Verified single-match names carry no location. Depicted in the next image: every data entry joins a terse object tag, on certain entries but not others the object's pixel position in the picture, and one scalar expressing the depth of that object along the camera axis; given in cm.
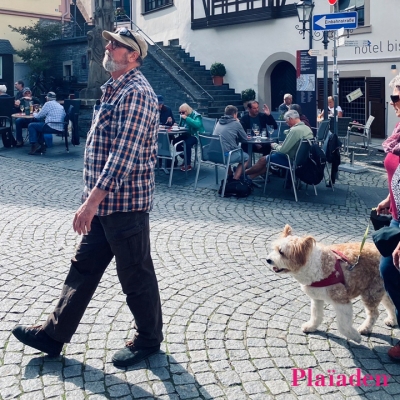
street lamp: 1532
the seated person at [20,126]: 1509
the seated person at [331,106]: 1680
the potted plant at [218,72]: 2247
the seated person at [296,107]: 1260
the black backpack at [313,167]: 933
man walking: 343
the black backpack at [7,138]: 1501
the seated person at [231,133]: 995
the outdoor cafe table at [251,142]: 1021
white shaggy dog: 394
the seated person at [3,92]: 1611
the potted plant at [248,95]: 2131
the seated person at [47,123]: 1377
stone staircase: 2078
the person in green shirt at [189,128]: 1130
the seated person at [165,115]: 1230
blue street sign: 1054
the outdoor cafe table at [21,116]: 1443
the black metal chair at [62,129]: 1378
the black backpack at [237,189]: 938
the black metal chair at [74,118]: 1423
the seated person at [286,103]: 1532
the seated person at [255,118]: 1219
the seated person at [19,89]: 2236
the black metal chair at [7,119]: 1502
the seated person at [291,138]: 933
